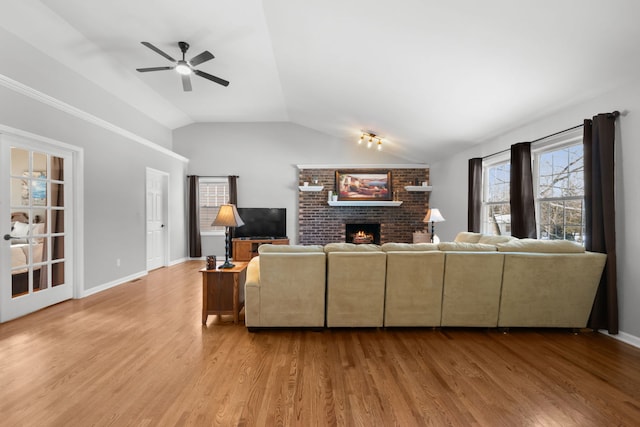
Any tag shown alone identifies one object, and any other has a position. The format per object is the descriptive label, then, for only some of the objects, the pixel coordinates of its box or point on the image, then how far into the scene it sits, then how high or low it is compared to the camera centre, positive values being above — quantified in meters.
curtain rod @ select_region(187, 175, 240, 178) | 7.35 +0.99
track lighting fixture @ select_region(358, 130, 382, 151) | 6.45 +1.71
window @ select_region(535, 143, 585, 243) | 3.39 +0.25
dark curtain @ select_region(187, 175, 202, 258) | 7.18 -0.03
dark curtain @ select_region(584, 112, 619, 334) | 2.78 +0.06
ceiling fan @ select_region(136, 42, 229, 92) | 3.54 +1.86
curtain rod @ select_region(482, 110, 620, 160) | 2.77 +0.92
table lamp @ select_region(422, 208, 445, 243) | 5.72 -0.02
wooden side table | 3.15 -0.80
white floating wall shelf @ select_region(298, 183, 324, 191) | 7.05 +0.67
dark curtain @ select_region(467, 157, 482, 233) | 4.96 +0.36
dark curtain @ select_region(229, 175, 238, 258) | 7.18 +0.65
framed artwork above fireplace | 7.24 +0.73
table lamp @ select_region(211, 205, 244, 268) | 3.33 -0.02
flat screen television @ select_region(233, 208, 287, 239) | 7.21 -0.14
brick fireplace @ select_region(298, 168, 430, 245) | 7.29 +0.03
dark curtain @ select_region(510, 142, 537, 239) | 3.78 +0.28
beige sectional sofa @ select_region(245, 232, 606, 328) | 2.86 -0.69
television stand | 6.74 -0.67
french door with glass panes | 3.19 -0.09
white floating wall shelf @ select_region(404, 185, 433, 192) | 7.03 +0.63
